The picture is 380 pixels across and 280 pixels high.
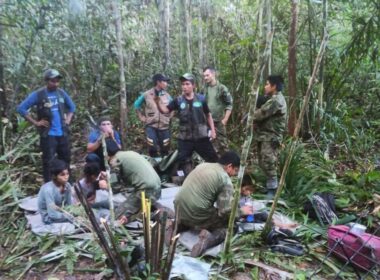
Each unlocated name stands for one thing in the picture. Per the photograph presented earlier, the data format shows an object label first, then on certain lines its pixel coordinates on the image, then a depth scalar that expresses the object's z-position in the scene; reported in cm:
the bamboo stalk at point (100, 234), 332
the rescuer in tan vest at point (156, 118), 668
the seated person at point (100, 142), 539
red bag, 402
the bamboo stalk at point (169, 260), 325
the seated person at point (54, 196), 479
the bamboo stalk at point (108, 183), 401
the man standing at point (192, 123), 615
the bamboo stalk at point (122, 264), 347
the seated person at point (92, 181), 526
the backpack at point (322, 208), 501
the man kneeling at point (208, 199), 432
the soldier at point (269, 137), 573
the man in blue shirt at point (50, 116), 587
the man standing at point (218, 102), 669
